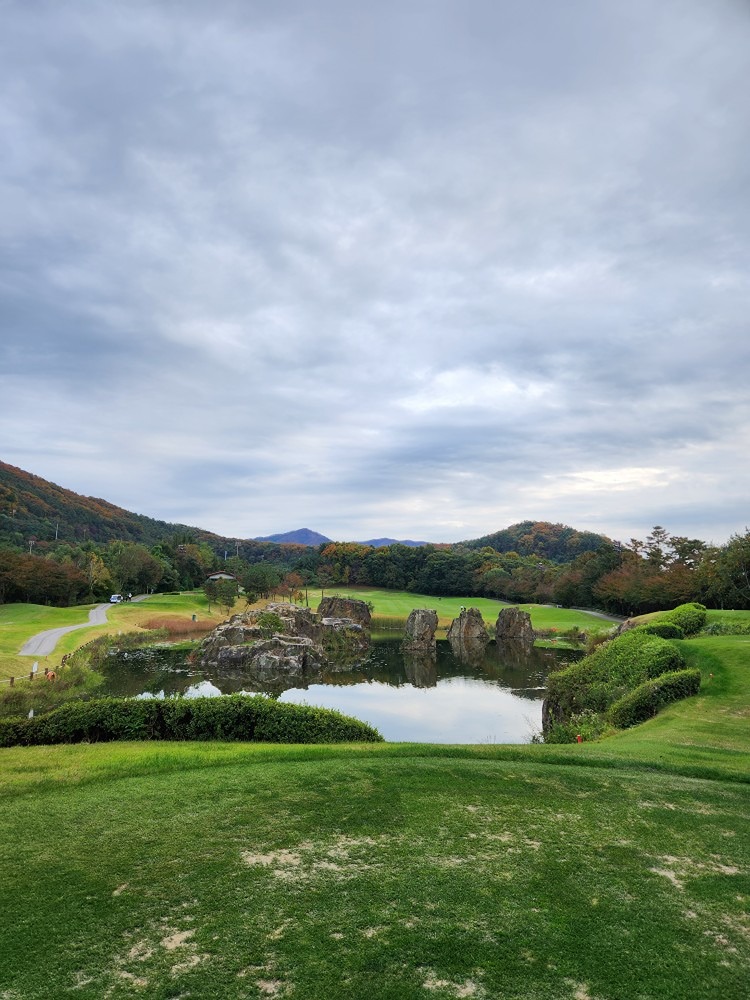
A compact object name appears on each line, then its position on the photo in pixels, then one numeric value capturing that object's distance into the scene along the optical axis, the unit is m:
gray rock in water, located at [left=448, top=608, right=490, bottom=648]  52.75
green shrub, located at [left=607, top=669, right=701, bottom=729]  17.20
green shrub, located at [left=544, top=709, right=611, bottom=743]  17.22
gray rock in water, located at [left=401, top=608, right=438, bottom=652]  48.21
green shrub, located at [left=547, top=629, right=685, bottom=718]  20.27
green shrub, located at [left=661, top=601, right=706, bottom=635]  27.56
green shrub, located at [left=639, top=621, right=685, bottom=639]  24.58
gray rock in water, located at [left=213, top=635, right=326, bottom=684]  37.03
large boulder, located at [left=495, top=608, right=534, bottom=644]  53.88
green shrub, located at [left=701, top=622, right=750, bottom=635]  25.67
